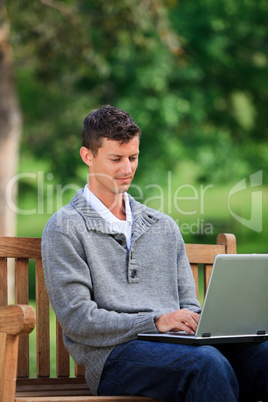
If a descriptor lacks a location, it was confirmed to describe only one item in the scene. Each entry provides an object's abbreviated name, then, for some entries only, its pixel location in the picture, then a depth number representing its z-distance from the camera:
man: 5.57
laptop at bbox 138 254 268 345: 5.52
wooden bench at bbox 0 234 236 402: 6.61
